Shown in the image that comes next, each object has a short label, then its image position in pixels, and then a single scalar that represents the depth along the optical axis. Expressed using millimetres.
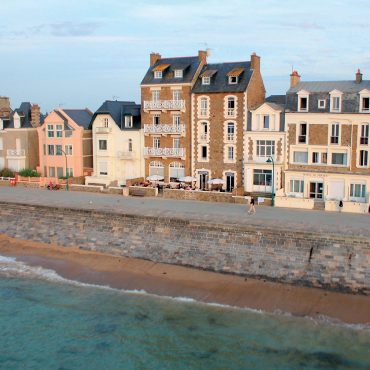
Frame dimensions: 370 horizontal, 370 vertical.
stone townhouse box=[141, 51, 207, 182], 38875
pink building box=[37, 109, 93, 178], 43625
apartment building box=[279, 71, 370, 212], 32528
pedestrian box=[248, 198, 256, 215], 29862
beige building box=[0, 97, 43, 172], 46625
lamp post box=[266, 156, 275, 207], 32759
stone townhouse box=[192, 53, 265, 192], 36969
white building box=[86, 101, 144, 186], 41125
